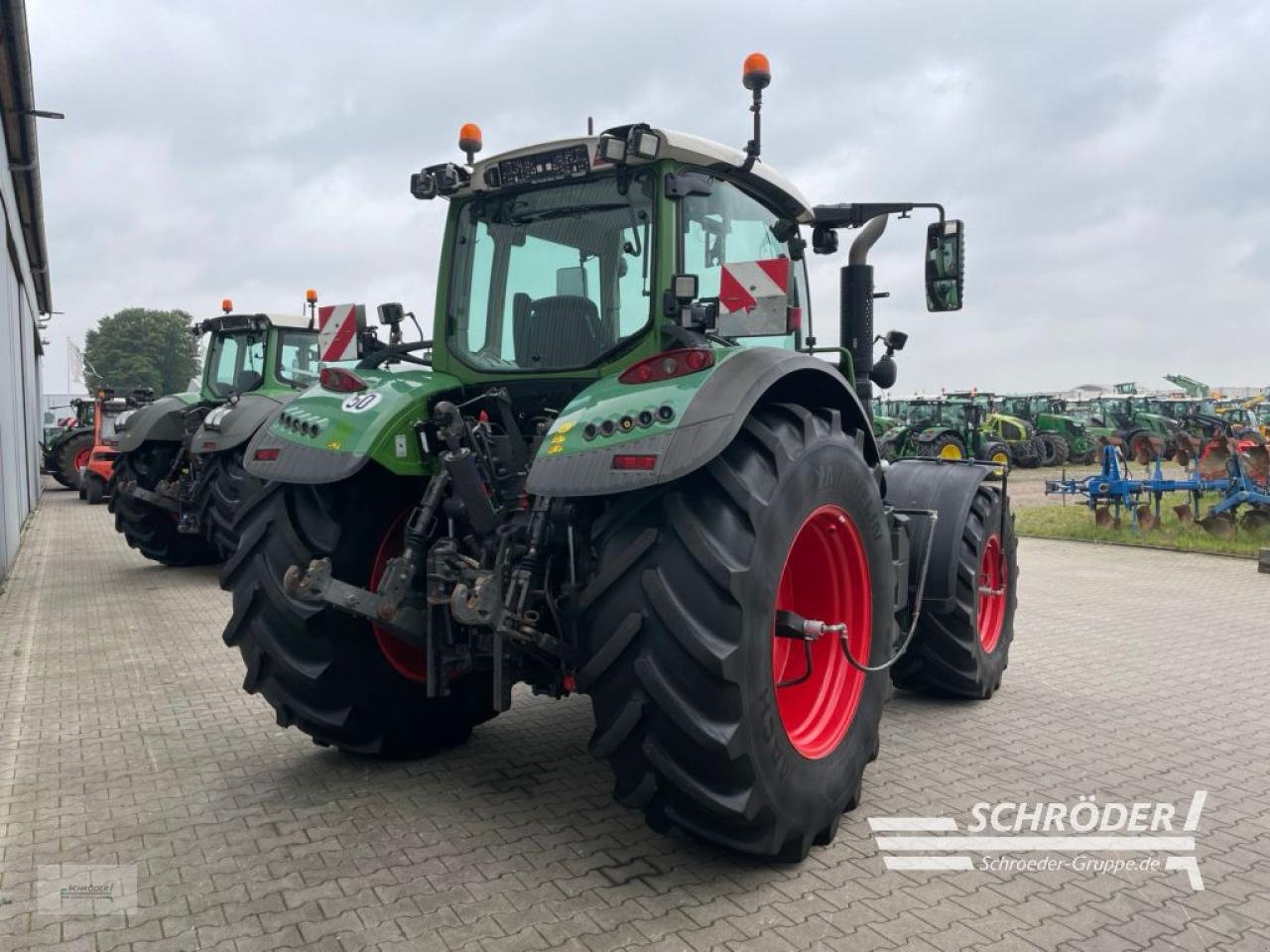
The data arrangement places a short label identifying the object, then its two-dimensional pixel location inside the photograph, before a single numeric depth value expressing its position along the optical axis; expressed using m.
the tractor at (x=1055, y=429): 27.12
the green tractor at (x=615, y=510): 2.77
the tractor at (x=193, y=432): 9.61
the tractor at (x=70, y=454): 20.96
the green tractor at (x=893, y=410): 30.36
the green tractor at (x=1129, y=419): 25.08
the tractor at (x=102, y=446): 17.94
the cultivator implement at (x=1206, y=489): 11.84
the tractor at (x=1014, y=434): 26.09
